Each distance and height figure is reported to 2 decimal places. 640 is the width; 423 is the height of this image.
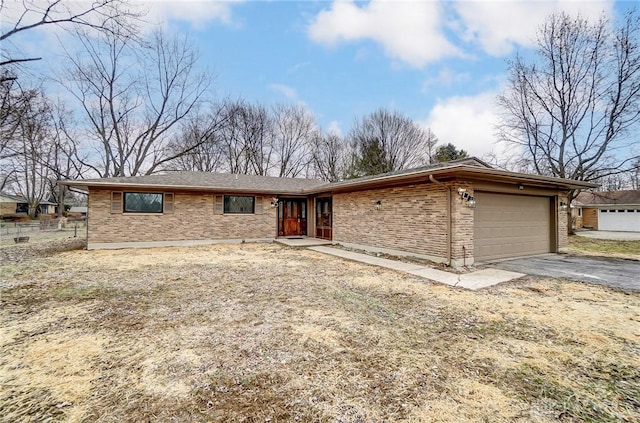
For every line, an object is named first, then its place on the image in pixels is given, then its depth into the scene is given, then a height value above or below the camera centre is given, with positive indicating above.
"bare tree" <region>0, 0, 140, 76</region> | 4.94 +3.51
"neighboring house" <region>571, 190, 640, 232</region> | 21.12 +0.41
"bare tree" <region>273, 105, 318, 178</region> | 26.16 +7.22
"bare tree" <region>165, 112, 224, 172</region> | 24.23 +6.16
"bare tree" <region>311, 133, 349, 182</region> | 27.08 +5.71
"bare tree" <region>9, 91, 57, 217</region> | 13.81 +4.36
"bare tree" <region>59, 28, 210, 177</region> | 20.86 +8.80
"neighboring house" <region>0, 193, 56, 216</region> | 34.05 +1.16
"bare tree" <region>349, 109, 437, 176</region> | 24.64 +6.28
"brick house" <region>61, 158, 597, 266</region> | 7.52 +0.16
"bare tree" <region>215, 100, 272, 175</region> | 25.12 +6.77
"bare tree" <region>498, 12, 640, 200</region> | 14.73 +6.73
